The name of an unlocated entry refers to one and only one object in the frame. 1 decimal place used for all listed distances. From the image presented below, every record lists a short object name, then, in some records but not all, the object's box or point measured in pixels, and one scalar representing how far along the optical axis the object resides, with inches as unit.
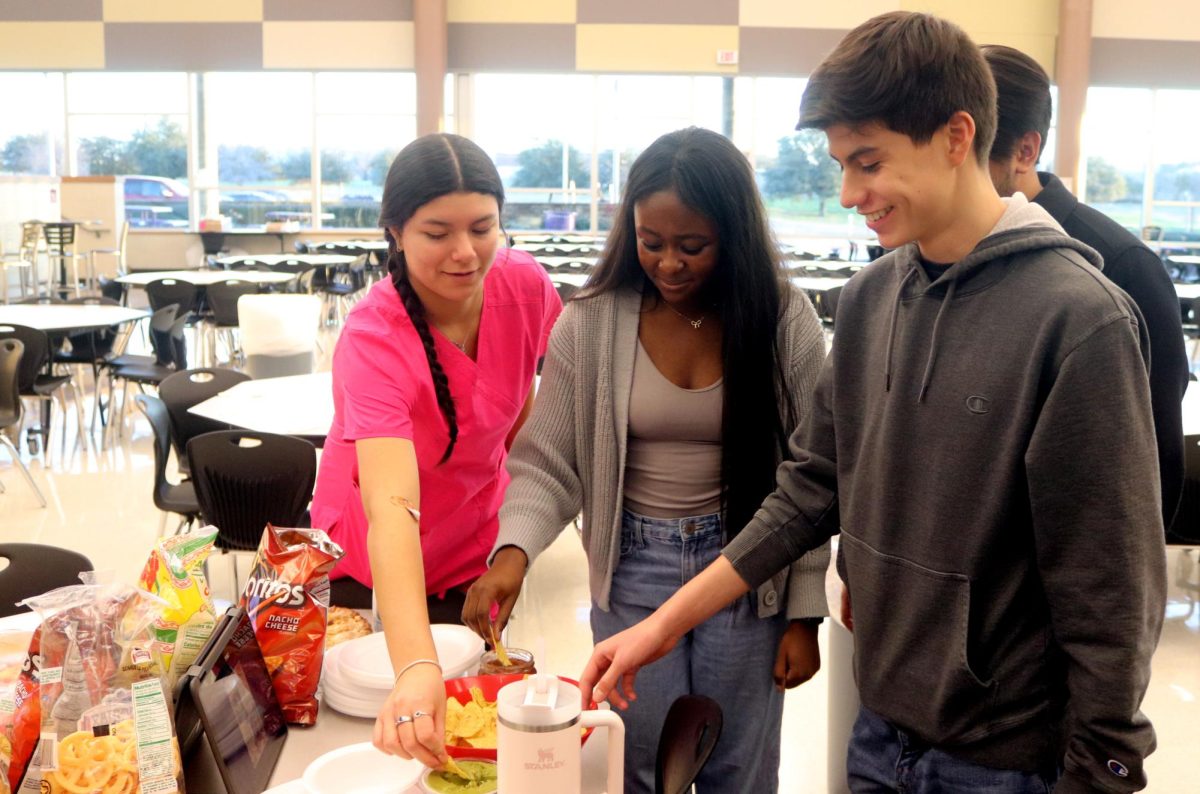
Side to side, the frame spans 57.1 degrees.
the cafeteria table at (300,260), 441.9
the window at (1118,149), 559.8
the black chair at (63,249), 509.0
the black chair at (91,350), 264.8
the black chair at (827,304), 301.7
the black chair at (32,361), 220.4
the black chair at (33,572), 81.0
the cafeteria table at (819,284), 338.0
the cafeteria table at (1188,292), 314.9
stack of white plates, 58.4
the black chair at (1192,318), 311.1
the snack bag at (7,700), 47.2
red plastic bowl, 54.7
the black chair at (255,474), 123.0
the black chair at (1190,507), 127.0
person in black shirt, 65.1
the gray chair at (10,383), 198.4
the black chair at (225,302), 319.0
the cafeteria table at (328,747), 50.3
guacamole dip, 47.8
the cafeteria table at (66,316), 246.4
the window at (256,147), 576.4
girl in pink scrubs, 59.3
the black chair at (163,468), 145.1
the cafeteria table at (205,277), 347.8
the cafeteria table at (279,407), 134.6
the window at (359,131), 573.6
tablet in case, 47.7
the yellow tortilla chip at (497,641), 59.0
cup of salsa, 58.6
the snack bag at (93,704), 45.9
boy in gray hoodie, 40.2
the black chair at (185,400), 154.4
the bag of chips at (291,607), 56.7
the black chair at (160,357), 253.1
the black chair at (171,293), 327.0
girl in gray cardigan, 63.2
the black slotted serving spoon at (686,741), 48.8
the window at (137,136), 577.6
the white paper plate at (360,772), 49.0
